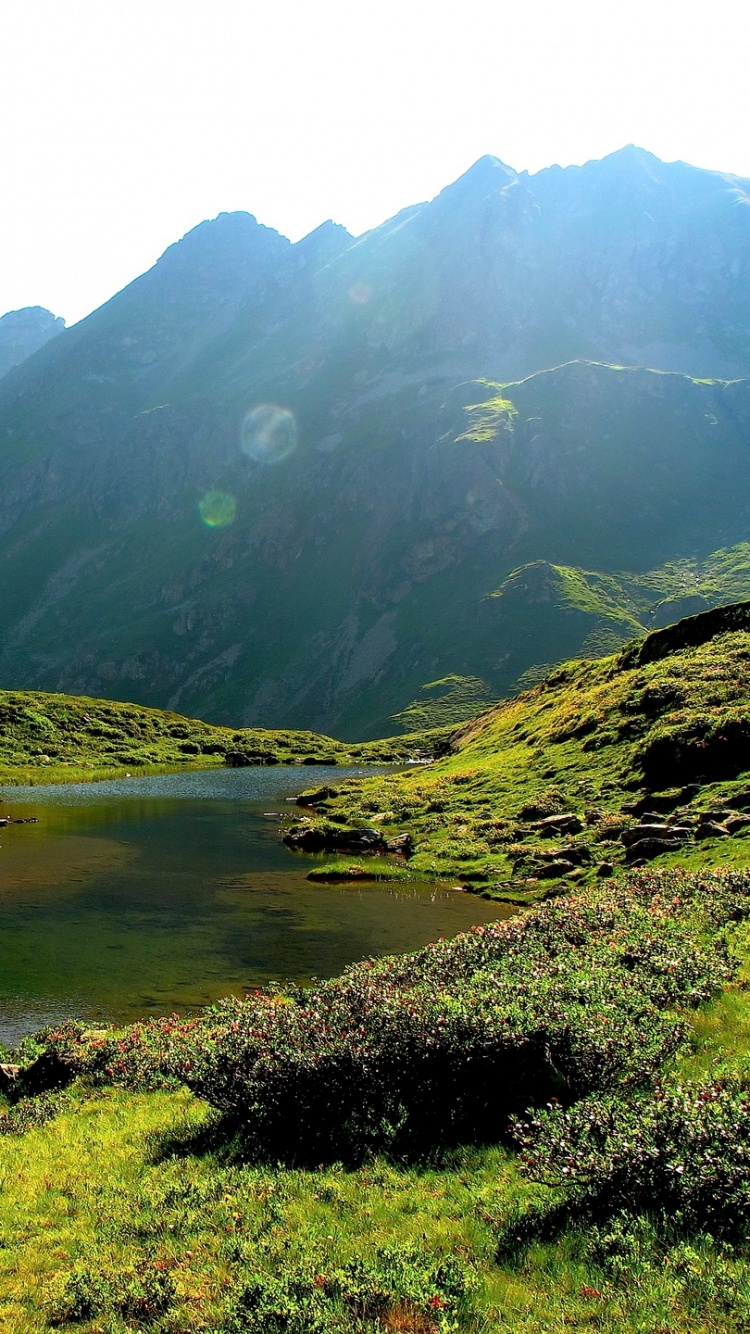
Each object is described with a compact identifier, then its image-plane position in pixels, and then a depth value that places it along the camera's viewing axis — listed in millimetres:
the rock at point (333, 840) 52969
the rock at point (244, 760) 144375
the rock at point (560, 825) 42625
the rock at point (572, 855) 37969
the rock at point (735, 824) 32969
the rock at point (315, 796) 82062
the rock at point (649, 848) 33562
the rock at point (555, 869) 37562
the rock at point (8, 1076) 18905
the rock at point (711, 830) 32788
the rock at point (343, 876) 43750
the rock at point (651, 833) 34656
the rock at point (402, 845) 50594
